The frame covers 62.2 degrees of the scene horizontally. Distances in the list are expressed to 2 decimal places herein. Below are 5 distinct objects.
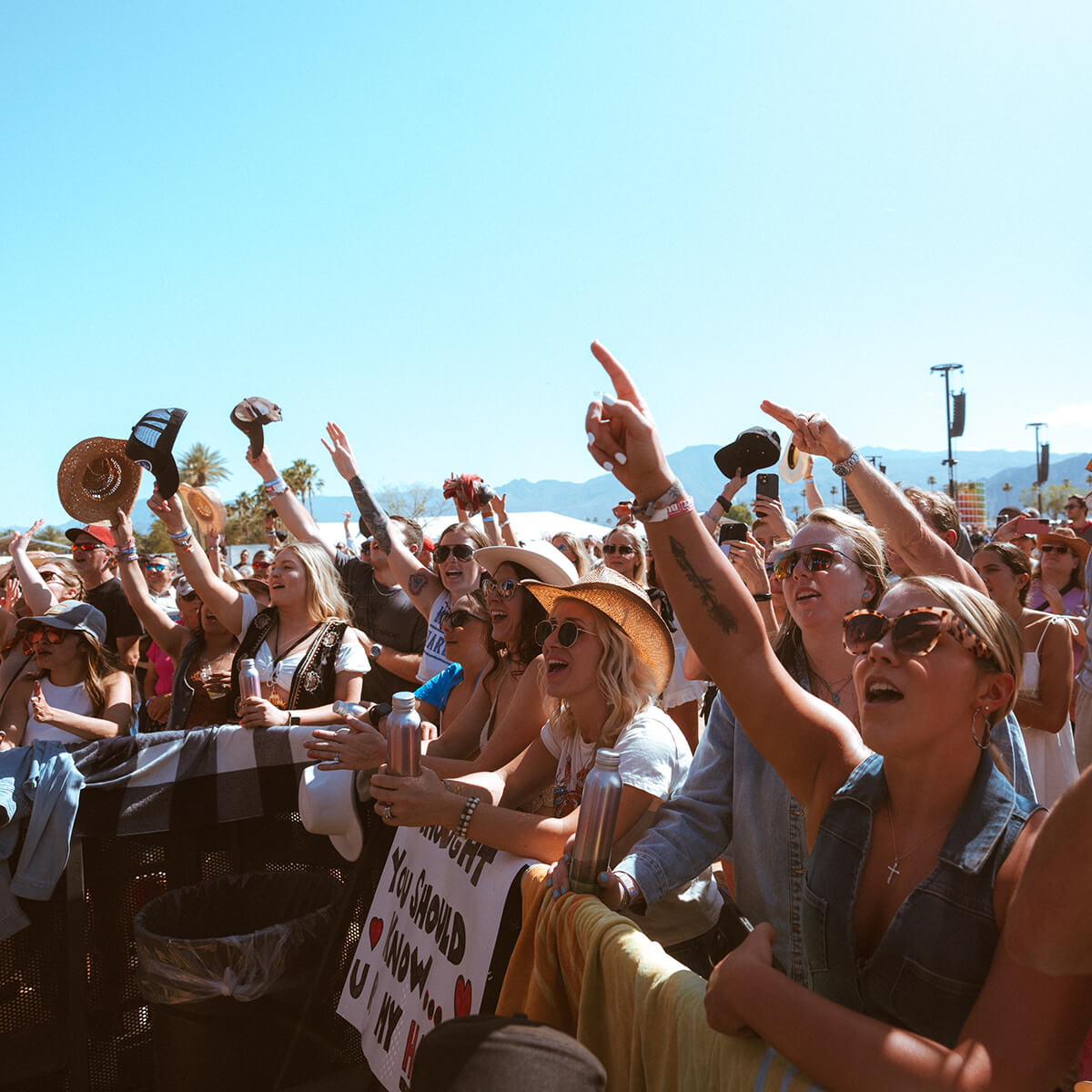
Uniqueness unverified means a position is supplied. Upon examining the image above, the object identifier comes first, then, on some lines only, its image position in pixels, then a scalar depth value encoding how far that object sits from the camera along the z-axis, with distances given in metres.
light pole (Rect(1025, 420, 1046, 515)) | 43.43
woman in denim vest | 1.32
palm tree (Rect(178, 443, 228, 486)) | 71.14
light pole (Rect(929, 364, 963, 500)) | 31.76
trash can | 3.17
